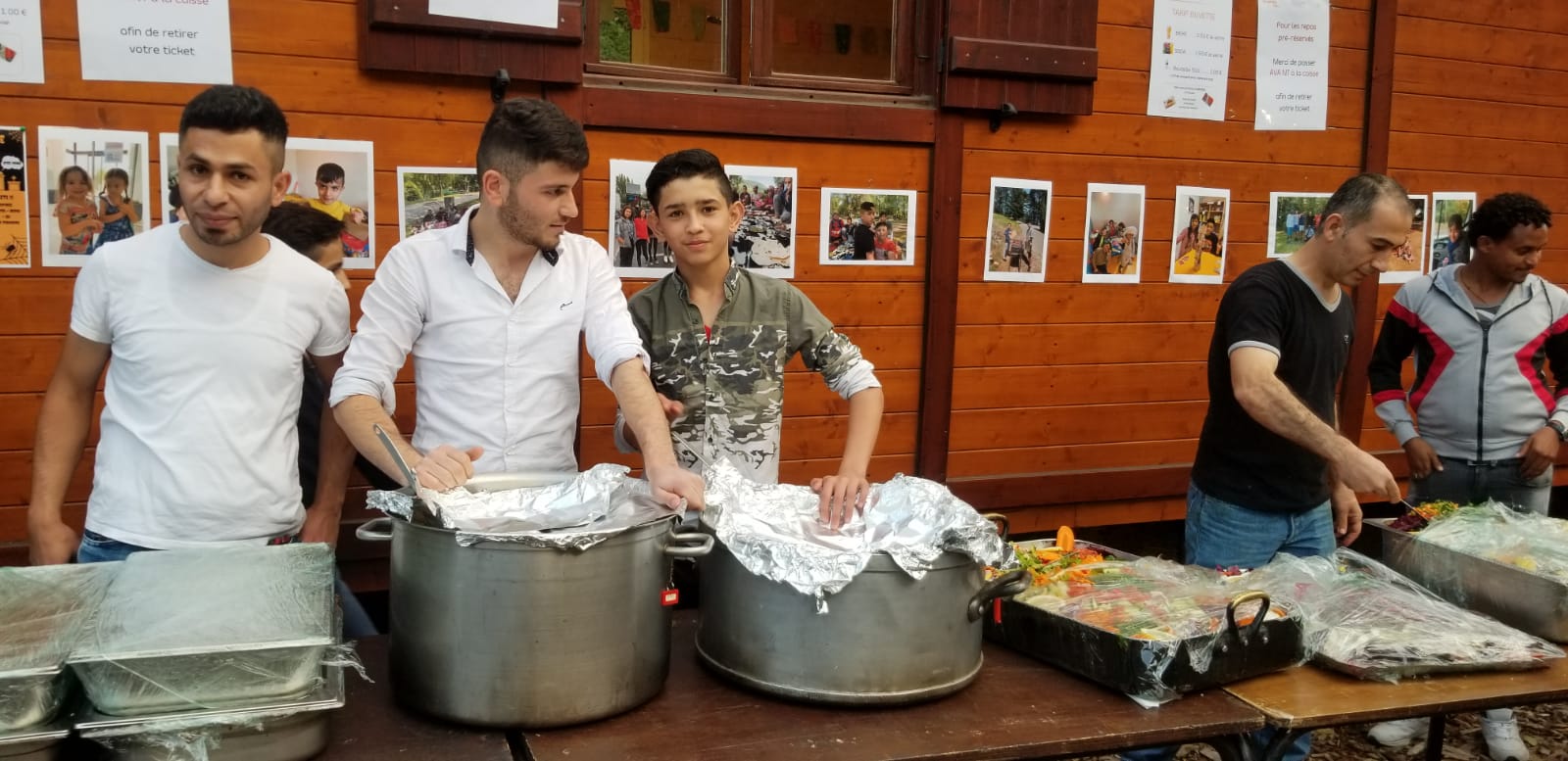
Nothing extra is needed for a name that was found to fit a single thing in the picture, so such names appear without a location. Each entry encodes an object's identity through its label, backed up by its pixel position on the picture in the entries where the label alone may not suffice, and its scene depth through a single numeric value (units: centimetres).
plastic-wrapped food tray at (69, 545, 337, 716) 160
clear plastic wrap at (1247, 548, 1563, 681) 231
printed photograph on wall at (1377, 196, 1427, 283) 507
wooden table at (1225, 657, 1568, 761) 210
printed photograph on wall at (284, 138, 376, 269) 334
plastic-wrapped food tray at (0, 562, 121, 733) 155
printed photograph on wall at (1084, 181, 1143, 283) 450
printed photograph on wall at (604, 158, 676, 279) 372
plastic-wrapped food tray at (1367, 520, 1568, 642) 258
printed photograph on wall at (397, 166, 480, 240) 347
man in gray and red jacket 387
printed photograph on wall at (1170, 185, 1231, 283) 465
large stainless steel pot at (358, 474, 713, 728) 173
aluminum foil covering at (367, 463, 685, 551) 173
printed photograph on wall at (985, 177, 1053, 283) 430
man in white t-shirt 214
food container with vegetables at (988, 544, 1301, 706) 207
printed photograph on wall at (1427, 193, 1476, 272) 509
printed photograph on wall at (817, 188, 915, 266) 404
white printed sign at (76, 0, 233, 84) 310
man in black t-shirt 297
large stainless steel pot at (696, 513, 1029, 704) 188
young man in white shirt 232
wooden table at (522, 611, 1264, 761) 183
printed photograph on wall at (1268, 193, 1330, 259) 480
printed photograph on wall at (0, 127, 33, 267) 307
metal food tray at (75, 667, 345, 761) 159
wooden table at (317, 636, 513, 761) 177
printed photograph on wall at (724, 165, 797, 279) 393
